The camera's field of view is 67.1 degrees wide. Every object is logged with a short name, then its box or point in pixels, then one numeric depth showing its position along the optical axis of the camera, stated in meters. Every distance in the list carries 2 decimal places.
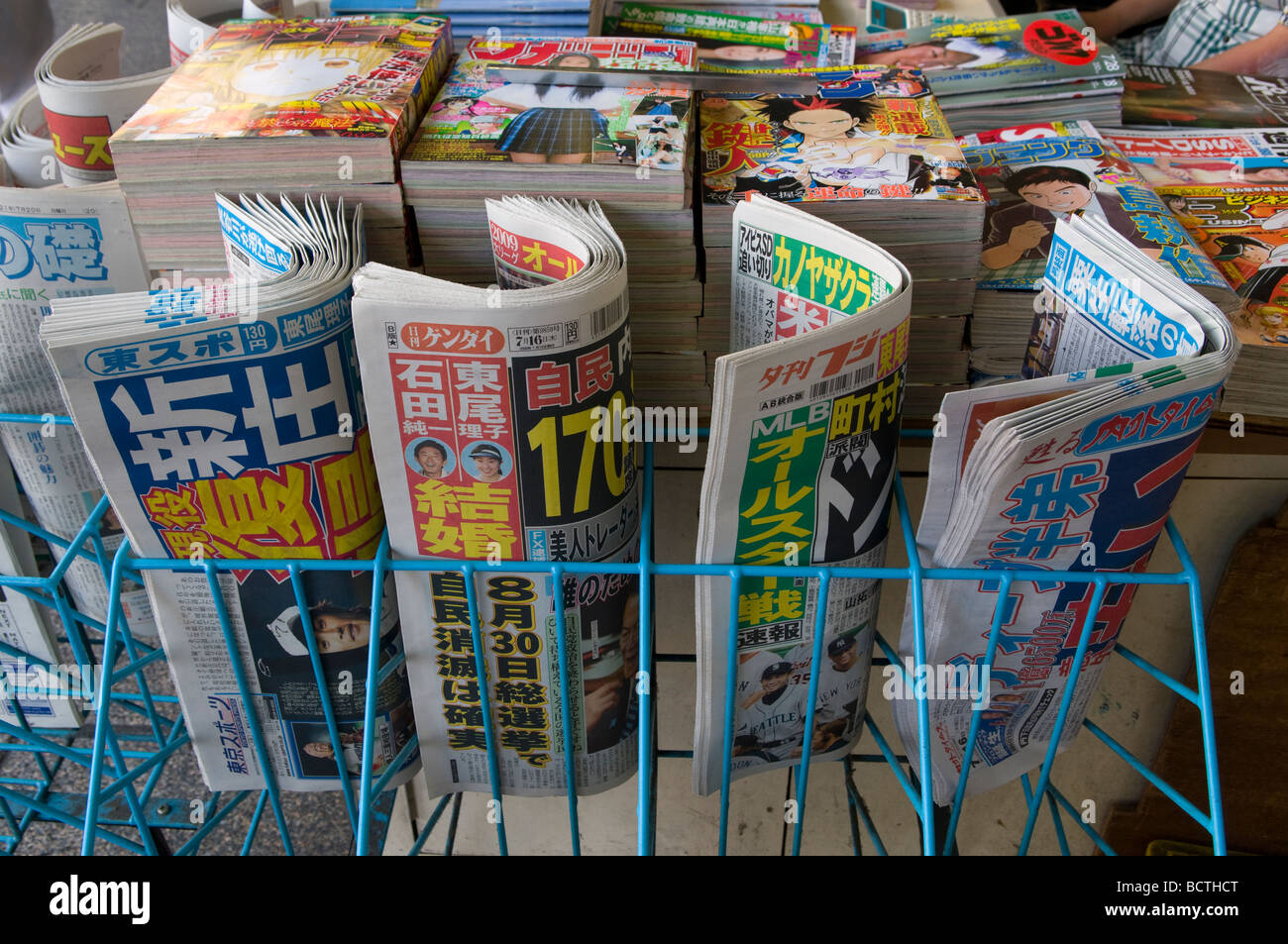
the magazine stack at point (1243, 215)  0.81
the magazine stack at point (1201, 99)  1.13
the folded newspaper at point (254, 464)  0.62
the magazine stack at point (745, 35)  1.06
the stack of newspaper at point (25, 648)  0.89
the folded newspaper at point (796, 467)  0.62
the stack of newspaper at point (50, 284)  0.79
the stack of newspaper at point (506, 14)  0.98
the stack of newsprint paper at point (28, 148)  0.94
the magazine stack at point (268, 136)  0.73
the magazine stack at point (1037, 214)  0.80
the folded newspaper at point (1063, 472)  0.61
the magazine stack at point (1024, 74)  1.05
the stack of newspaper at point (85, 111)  0.86
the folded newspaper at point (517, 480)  0.61
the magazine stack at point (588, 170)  0.74
